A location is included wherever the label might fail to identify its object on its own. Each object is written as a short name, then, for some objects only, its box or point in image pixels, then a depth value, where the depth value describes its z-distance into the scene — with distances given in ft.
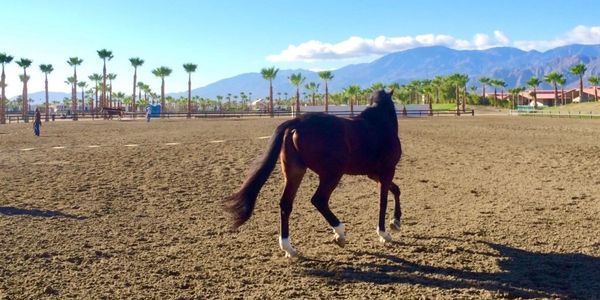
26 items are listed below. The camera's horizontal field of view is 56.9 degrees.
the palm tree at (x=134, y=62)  328.49
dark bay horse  21.77
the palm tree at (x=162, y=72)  370.73
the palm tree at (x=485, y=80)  496.10
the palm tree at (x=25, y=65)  262.06
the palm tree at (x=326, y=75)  416.09
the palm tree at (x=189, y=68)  349.66
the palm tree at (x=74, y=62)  337.93
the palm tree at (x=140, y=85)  613.60
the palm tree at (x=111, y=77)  473.67
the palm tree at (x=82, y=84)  577.43
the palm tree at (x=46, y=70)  324.15
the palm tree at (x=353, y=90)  466.29
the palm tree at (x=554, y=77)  372.58
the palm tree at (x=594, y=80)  403.13
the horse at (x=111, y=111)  223.92
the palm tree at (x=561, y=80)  376.68
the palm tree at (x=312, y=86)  572.92
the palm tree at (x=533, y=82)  400.84
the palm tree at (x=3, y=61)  244.94
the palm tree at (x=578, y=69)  351.44
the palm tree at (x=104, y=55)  306.76
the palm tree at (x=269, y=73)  366.63
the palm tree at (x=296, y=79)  386.52
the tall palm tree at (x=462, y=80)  372.38
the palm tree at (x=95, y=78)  472.77
